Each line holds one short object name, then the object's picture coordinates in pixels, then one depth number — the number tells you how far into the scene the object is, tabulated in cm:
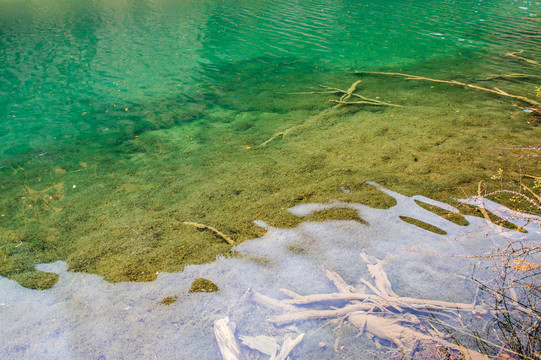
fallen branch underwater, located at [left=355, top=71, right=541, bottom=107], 543
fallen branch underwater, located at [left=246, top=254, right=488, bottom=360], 199
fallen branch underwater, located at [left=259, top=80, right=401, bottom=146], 474
